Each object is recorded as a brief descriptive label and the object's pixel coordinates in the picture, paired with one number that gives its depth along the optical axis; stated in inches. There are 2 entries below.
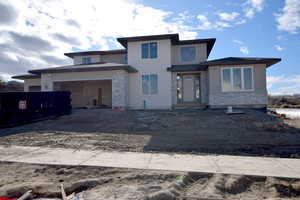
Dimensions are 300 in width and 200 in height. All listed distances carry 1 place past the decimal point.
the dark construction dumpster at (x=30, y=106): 381.4
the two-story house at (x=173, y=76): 498.0
